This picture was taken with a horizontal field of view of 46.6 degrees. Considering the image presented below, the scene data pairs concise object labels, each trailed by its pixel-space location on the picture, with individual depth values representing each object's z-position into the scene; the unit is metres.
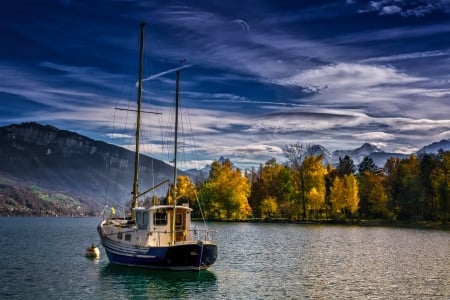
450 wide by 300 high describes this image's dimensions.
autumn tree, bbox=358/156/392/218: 137.25
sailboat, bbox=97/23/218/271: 46.06
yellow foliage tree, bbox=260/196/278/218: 149.38
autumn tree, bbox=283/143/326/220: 141.25
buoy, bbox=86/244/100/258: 59.91
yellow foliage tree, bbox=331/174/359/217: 134.12
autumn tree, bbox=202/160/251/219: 150.55
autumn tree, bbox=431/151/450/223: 122.76
